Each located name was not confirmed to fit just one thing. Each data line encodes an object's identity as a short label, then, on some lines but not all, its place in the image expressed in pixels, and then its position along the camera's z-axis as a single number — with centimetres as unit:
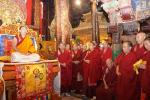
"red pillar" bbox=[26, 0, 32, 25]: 538
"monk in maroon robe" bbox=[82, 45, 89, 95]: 376
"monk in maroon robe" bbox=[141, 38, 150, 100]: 228
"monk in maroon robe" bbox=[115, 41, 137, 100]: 257
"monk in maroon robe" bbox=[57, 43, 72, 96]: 412
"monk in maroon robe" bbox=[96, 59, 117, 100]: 296
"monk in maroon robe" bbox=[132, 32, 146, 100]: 258
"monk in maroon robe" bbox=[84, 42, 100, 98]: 365
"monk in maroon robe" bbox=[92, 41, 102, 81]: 373
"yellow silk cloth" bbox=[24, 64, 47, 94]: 241
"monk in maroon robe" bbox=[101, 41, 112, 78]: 372
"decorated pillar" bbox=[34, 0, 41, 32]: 563
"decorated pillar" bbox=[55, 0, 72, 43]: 504
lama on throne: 245
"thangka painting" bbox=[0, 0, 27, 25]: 459
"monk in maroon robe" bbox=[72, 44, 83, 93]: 419
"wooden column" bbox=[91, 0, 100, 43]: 491
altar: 228
